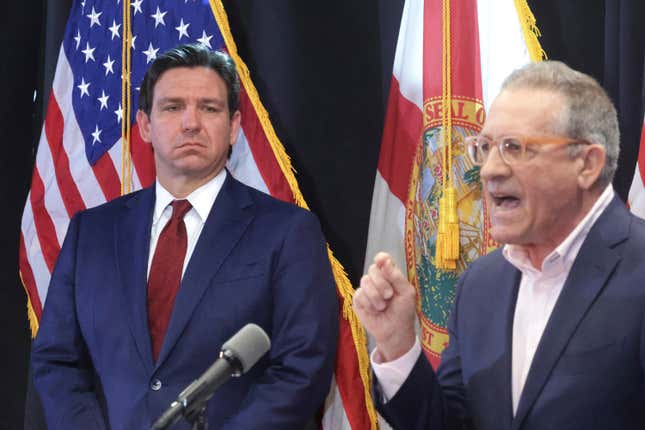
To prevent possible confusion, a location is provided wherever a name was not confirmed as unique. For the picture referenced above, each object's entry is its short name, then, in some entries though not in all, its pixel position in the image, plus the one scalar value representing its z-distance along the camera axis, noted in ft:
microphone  11.44
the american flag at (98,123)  14.51
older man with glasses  11.83
